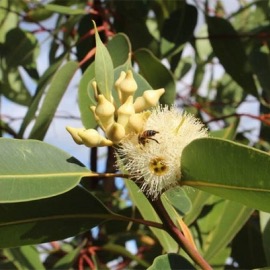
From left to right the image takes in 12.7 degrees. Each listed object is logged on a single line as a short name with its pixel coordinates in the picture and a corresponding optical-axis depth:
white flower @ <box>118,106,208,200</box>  0.68
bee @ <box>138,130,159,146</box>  0.68
